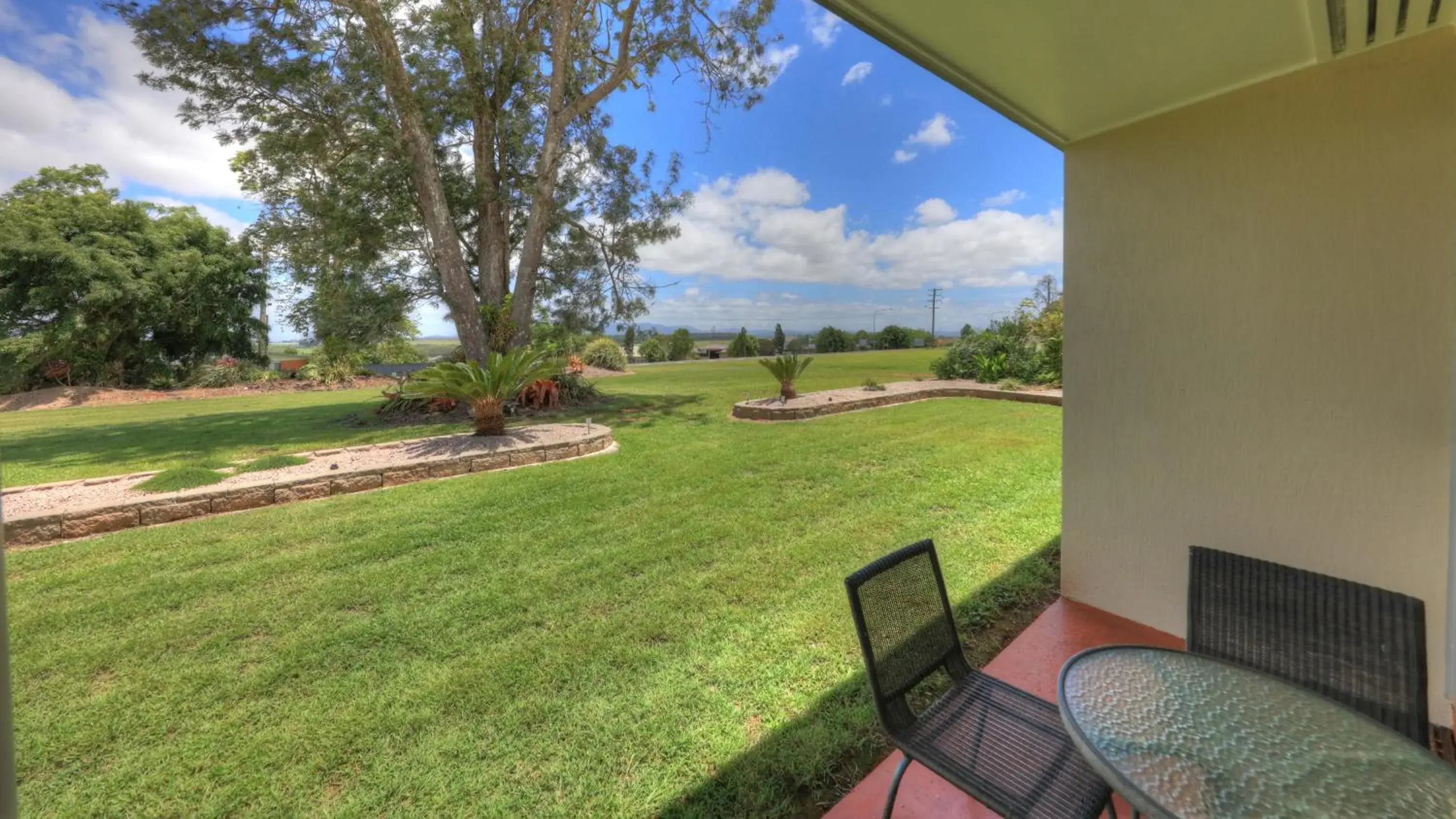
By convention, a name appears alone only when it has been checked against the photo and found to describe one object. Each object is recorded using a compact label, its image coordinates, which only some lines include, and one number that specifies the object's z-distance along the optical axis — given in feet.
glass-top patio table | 3.44
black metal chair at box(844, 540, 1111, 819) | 4.20
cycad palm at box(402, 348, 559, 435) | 20.51
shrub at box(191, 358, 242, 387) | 45.16
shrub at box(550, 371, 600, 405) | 33.24
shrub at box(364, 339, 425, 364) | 57.16
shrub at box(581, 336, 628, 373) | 58.54
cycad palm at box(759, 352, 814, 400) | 30.55
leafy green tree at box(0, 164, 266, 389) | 38.19
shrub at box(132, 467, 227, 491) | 13.82
